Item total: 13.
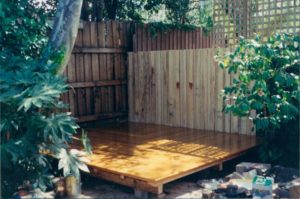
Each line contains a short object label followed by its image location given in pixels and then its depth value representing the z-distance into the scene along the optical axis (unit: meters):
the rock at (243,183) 3.90
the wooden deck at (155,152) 3.98
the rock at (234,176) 4.18
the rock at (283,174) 4.18
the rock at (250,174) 4.14
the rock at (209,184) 4.04
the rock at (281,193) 3.60
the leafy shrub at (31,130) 3.55
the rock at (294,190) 3.50
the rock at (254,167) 4.27
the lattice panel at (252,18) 5.56
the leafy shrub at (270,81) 4.39
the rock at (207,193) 3.68
